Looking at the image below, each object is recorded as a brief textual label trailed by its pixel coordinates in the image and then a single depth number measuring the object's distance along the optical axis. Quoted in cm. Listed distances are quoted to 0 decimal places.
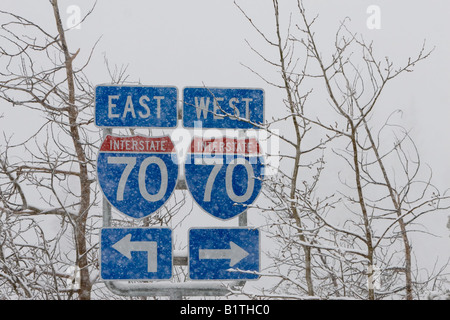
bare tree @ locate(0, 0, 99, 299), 1380
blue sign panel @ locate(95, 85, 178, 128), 781
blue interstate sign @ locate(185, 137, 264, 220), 771
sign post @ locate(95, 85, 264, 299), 756
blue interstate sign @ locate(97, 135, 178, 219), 754
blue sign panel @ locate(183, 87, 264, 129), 787
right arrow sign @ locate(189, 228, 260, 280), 769
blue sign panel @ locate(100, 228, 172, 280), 752
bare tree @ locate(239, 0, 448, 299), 749
